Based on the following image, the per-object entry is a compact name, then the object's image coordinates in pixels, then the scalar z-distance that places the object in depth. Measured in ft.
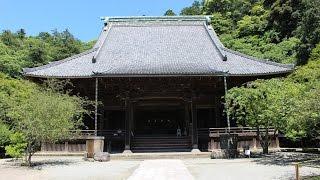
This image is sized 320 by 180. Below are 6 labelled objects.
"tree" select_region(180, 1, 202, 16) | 152.65
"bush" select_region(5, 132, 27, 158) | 42.46
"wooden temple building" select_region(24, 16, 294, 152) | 53.82
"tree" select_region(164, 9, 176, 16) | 156.17
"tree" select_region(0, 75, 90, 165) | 37.83
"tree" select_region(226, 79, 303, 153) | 37.83
